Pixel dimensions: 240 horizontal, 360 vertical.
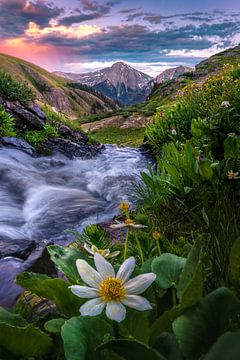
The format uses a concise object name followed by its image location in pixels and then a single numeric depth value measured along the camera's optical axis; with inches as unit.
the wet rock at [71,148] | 370.5
